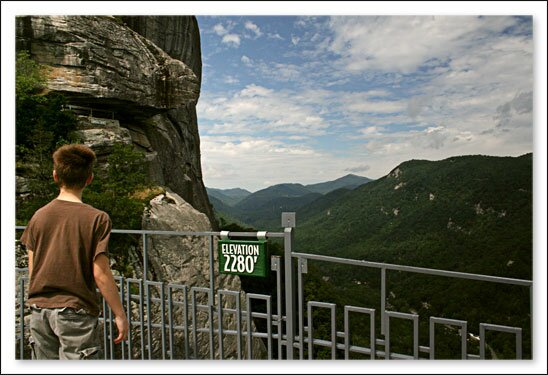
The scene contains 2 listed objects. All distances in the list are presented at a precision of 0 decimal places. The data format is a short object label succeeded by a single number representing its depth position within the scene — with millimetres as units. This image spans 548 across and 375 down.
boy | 1444
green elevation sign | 2135
